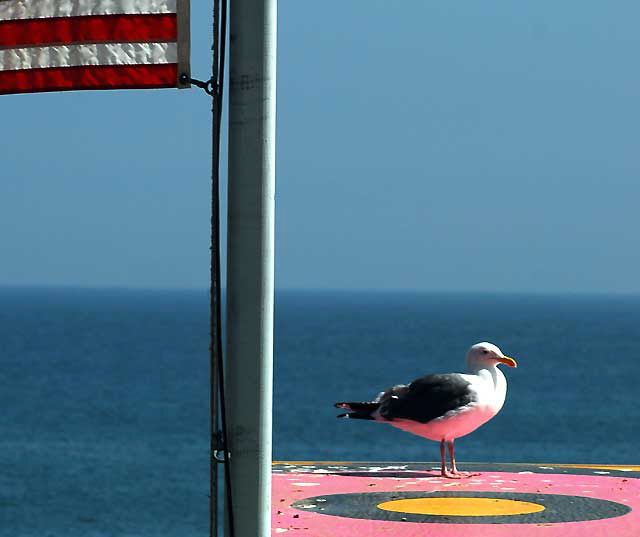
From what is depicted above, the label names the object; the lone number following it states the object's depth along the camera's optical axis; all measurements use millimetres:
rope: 13930
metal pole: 13609
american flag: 14703
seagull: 30312
